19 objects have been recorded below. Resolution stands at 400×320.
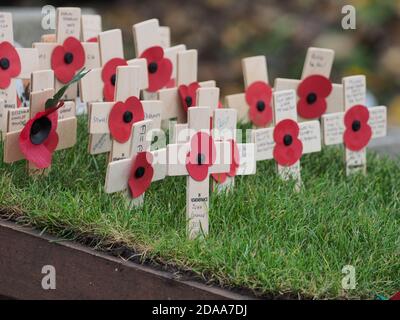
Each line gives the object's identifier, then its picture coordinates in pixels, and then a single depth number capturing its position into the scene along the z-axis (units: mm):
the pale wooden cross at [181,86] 6031
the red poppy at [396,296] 4520
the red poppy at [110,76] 5930
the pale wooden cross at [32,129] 5152
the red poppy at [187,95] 6027
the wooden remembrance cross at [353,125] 6316
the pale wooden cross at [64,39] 6086
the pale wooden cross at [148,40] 6230
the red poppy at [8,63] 5668
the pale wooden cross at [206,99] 5515
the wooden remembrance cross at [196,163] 4949
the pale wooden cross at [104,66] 5859
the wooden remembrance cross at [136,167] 4980
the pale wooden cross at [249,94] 6457
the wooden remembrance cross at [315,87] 6523
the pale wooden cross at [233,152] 5309
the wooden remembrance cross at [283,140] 5848
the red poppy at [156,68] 6219
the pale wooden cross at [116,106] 5230
